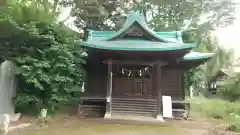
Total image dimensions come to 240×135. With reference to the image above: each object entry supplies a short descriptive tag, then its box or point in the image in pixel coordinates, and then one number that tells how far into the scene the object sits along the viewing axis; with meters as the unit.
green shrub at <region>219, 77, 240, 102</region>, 14.29
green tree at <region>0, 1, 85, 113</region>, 7.73
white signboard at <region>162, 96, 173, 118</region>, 8.52
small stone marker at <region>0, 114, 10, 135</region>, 5.57
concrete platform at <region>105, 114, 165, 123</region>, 8.29
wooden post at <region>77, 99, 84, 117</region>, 9.66
